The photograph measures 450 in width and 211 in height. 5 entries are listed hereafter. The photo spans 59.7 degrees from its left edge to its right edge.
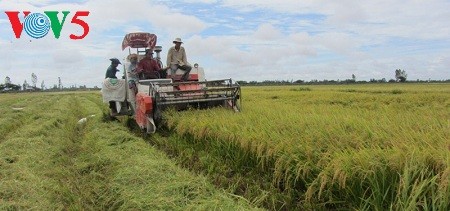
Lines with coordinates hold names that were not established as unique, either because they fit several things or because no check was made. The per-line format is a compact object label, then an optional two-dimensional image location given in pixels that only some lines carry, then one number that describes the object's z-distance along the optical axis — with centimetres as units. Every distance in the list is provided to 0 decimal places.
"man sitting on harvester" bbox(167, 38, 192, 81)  1035
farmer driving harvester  1048
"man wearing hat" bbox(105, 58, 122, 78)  1157
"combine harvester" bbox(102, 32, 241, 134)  851
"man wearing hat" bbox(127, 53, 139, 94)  1023
